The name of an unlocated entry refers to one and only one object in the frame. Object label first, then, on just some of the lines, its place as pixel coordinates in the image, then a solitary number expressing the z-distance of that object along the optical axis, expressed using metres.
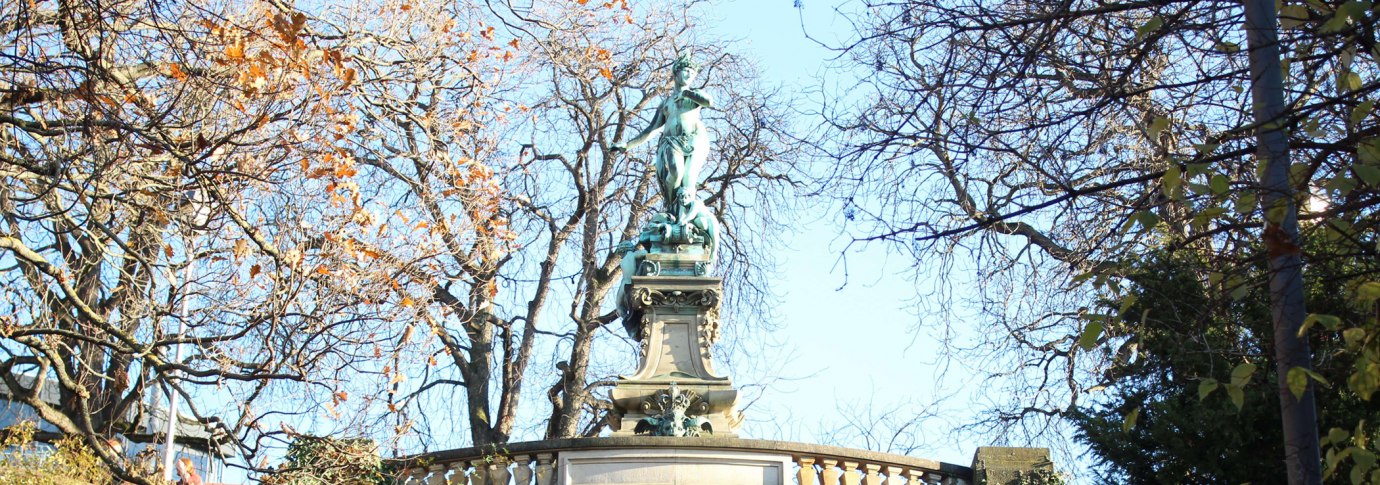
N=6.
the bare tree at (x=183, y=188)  10.43
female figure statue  15.44
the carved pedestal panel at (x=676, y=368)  14.19
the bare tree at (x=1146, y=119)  7.61
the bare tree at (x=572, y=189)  17.06
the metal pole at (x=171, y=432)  14.92
